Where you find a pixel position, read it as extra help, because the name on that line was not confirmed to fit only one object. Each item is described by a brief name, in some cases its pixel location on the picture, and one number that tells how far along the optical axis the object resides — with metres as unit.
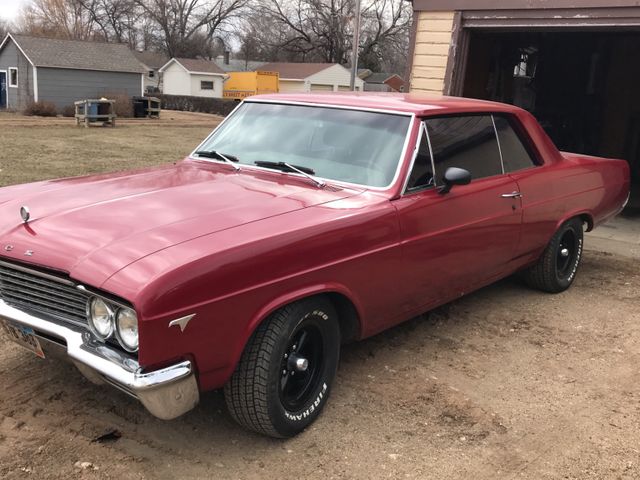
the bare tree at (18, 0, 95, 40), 58.16
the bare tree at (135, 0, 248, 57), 63.29
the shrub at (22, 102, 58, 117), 29.77
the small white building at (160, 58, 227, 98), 49.53
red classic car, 2.47
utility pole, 17.52
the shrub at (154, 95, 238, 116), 41.69
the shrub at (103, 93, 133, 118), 31.02
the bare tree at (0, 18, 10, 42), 69.44
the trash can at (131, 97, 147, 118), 31.92
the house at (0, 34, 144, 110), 31.91
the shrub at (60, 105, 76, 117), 30.89
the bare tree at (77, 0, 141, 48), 61.88
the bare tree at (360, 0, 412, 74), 55.50
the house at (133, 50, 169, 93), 57.91
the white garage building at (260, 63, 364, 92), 49.59
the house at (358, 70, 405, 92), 52.69
